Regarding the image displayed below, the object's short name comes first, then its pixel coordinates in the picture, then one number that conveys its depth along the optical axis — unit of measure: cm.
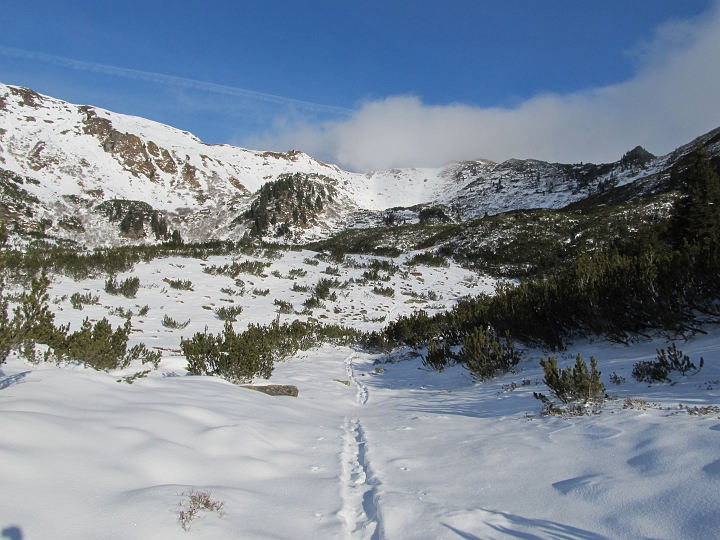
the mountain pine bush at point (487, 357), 587
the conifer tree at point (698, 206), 1445
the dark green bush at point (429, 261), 2438
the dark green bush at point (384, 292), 1741
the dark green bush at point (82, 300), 980
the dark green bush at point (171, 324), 994
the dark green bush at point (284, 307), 1327
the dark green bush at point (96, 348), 480
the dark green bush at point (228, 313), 1170
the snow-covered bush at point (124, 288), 1158
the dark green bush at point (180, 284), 1346
